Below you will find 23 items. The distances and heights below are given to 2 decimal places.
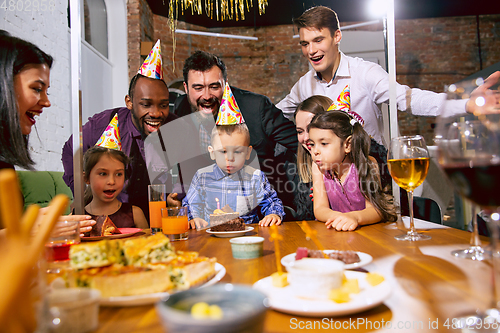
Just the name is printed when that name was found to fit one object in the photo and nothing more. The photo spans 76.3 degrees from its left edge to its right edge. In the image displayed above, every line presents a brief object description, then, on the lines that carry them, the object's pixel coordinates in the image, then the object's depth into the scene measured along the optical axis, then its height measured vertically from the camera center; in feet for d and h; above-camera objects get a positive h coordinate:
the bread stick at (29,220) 1.03 -0.13
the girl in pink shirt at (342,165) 5.60 +0.12
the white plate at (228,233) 3.44 -0.64
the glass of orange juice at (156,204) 3.85 -0.33
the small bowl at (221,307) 0.85 -0.41
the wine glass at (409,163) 3.10 +0.07
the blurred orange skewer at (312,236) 2.87 -0.67
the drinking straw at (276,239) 2.90 -0.67
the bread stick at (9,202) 0.96 -0.06
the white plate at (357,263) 1.94 -0.57
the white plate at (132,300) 1.46 -0.56
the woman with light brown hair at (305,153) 6.32 +0.40
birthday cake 3.64 -0.56
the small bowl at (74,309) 1.14 -0.47
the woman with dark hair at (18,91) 5.19 +1.55
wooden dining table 1.28 -0.63
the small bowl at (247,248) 2.40 -0.56
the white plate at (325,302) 1.28 -0.56
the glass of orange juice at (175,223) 3.39 -0.49
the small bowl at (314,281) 1.40 -0.48
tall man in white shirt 6.16 +1.80
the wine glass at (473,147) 1.26 +0.09
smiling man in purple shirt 6.22 +1.08
